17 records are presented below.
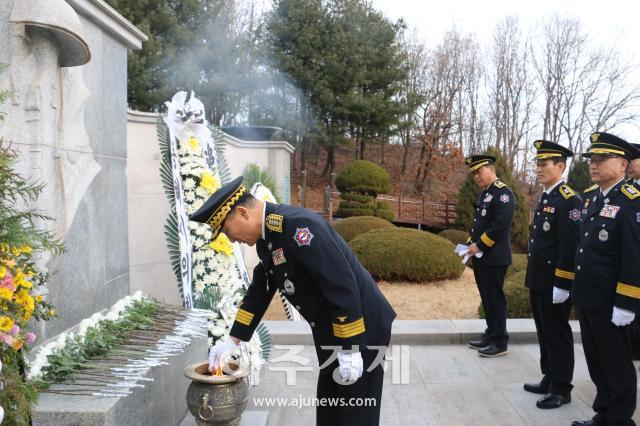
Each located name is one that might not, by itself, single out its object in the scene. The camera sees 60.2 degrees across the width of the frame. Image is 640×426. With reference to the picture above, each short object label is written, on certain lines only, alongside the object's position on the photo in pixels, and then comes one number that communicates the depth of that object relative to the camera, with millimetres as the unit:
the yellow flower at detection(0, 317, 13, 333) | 1913
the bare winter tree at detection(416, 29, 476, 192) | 29062
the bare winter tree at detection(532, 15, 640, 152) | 28891
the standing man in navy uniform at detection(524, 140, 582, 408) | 4230
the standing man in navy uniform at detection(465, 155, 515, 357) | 5504
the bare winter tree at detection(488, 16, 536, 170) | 30828
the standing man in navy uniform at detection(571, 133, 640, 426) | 3371
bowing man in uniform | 2449
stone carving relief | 2797
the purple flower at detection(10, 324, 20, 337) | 1976
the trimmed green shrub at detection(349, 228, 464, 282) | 9297
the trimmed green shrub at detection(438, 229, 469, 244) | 16006
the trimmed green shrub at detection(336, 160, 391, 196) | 20438
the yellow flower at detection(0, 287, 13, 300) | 1906
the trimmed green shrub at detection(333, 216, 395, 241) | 13078
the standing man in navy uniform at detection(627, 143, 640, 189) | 5211
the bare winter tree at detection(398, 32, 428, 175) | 28564
